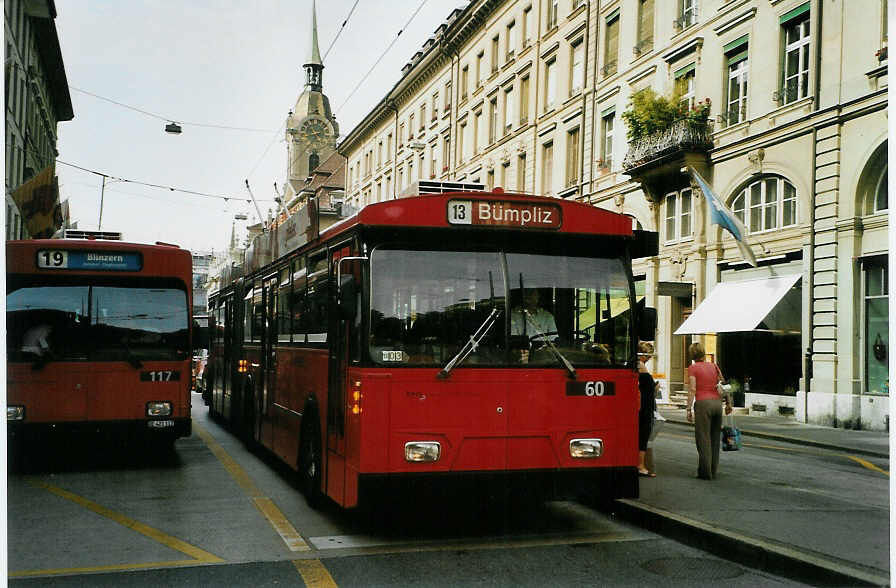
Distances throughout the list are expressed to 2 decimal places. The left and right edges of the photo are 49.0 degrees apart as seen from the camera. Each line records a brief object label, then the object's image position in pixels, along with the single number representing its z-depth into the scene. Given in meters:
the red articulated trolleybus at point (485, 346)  7.20
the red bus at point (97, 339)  11.05
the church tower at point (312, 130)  108.25
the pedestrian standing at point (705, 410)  10.73
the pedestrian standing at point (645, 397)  10.32
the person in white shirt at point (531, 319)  7.40
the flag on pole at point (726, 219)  23.86
